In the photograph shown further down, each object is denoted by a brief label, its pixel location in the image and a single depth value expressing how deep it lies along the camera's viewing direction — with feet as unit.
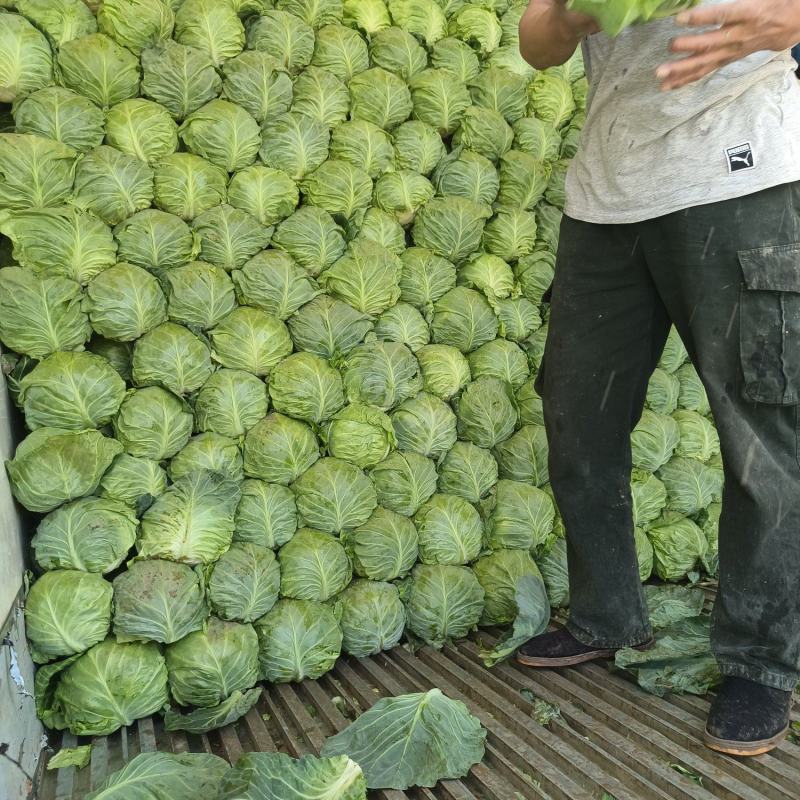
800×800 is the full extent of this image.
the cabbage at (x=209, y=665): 8.99
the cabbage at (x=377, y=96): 11.47
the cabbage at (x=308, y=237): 10.75
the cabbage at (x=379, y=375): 10.81
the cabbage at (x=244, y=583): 9.45
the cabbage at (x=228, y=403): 10.09
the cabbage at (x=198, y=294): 10.02
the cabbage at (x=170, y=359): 9.72
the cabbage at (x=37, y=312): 9.02
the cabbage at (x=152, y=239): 9.89
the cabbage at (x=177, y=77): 10.24
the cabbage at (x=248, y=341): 10.25
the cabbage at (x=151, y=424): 9.52
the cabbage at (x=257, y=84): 10.64
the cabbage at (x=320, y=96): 11.09
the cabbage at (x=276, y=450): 10.15
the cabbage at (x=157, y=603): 8.84
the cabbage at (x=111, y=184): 9.73
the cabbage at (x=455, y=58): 12.19
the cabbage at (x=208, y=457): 9.80
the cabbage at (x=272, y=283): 10.44
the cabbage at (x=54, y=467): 8.69
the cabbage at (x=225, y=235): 10.35
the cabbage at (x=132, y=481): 9.35
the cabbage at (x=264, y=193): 10.57
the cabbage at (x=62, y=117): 9.49
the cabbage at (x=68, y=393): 9.03
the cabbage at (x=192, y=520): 9.31
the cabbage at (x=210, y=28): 10.50
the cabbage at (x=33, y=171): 9.20
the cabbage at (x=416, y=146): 11.70
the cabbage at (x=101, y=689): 8.49
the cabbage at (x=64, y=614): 8.52
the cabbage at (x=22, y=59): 9.37
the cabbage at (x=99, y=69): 9.75
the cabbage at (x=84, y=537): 8.82
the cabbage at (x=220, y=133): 10.39
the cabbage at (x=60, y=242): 9.27
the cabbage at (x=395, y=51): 11.75
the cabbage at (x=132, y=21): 10.04
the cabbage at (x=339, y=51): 11.35
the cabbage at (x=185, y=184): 10.19
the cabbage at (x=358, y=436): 10.61
